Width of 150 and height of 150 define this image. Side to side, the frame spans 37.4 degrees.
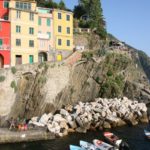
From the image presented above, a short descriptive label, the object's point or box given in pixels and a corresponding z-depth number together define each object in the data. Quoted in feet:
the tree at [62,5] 210.72
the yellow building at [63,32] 177.79
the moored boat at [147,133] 133.25
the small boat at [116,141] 117.16
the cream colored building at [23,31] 157.94
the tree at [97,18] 211.05
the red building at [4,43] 154.52
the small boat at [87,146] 114.65
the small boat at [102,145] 114.05
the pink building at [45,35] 171.59
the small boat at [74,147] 113.18
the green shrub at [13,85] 139.98
